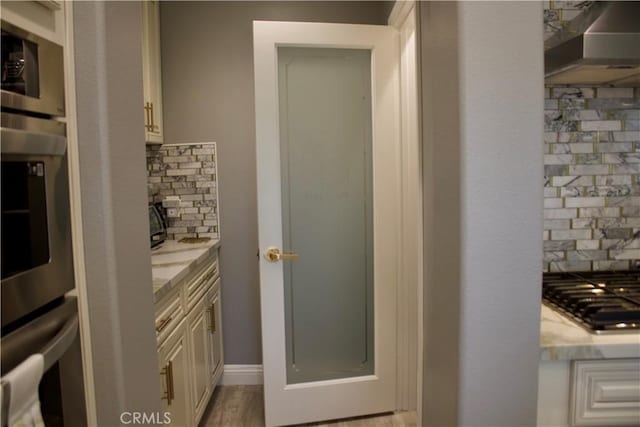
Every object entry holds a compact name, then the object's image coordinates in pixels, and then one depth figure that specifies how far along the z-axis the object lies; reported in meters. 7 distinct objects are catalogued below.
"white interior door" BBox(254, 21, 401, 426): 1.95
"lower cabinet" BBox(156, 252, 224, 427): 1.55
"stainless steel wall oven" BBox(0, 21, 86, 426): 0.81
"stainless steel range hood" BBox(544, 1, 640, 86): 1.13
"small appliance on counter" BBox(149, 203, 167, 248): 2.28
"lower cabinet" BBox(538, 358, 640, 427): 1.03
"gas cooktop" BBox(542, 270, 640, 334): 1.05
